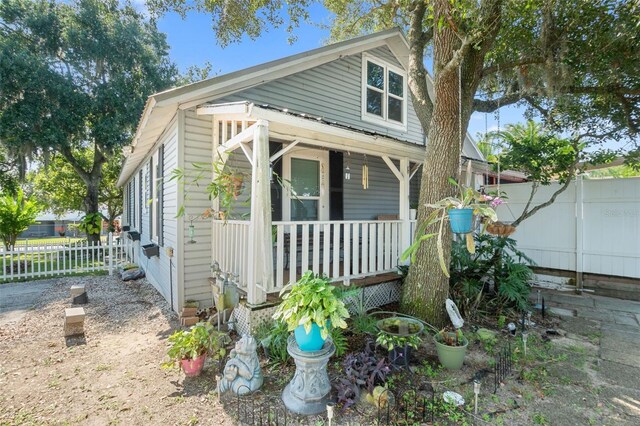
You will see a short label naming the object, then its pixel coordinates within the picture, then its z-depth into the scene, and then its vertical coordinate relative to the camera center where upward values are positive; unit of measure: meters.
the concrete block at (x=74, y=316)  4.49 -1.57
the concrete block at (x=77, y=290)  6.16 -1.64
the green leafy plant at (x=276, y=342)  3.65 -1.62
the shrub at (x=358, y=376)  2.87 -1.61
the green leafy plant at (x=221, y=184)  4.54 +0.35
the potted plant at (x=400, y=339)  3.33 -1.48
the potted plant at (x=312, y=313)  2.73 -0.94
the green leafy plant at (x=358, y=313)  4.09 -1.53
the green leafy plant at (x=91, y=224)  13.97 -0.74
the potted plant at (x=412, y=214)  6.29 -0.12
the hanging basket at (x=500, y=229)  5.36 -0.36
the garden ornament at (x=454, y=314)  3.65 -1.30
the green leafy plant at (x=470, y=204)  3.02 +0.04
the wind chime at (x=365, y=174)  6.66 +0.71
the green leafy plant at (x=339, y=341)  3.63 -1.58
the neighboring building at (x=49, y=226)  32.94 -2.03
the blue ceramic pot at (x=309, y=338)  2.83 -1.19
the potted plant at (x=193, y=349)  3.33 -1.52
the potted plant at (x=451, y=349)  3.42 -1.55
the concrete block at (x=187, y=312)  4.80 -1.61
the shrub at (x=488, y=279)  5.11 -1.23
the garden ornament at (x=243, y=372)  3.04 -1.61
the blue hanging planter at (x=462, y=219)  3.14 -0.11
